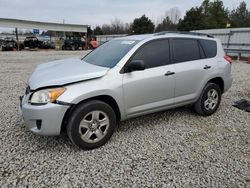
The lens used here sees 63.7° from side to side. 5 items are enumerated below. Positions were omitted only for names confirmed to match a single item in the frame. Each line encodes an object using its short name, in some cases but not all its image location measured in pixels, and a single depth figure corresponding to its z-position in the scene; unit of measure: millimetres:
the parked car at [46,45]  26412
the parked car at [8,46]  22312
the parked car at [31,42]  25219
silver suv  2701
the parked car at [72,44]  26372
